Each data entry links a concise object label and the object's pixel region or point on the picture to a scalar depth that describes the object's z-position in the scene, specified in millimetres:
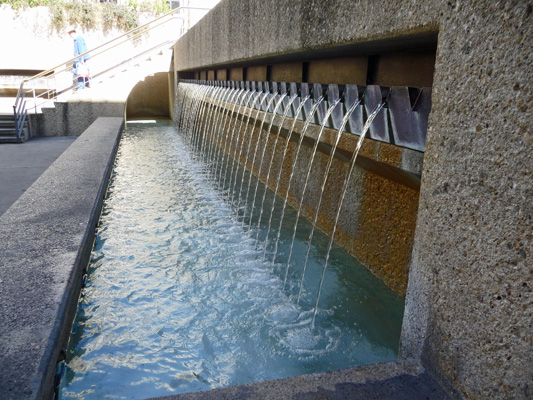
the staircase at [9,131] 11953
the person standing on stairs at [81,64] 15523
